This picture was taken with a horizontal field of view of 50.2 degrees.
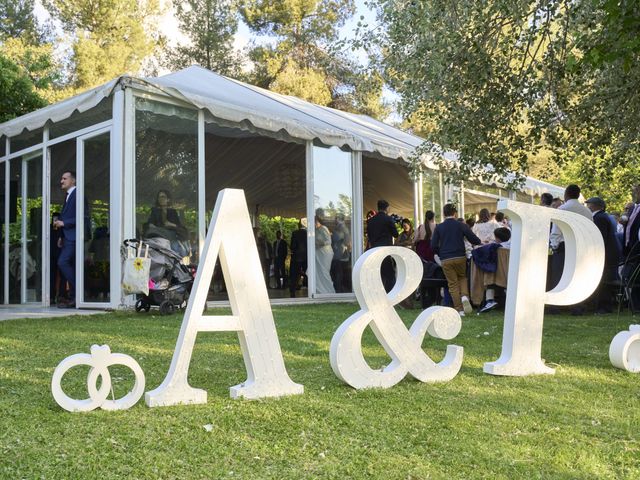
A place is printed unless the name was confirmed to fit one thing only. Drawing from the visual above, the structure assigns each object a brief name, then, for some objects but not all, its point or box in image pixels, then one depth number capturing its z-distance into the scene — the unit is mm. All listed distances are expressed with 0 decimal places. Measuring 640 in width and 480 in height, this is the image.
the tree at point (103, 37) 23797
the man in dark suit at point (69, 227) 9023
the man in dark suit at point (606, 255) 8055
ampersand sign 3449
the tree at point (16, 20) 26969
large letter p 3904
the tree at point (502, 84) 7180
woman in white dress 10914
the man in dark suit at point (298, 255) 12609
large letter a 3111
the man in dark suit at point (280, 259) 15836
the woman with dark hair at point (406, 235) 11719
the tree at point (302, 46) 27109
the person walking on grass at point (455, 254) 8320
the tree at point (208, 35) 29141
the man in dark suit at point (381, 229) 9570
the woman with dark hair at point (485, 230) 10555
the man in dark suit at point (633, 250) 7695
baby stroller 7719
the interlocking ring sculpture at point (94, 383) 2820
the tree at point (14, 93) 11344
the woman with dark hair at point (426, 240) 10016
